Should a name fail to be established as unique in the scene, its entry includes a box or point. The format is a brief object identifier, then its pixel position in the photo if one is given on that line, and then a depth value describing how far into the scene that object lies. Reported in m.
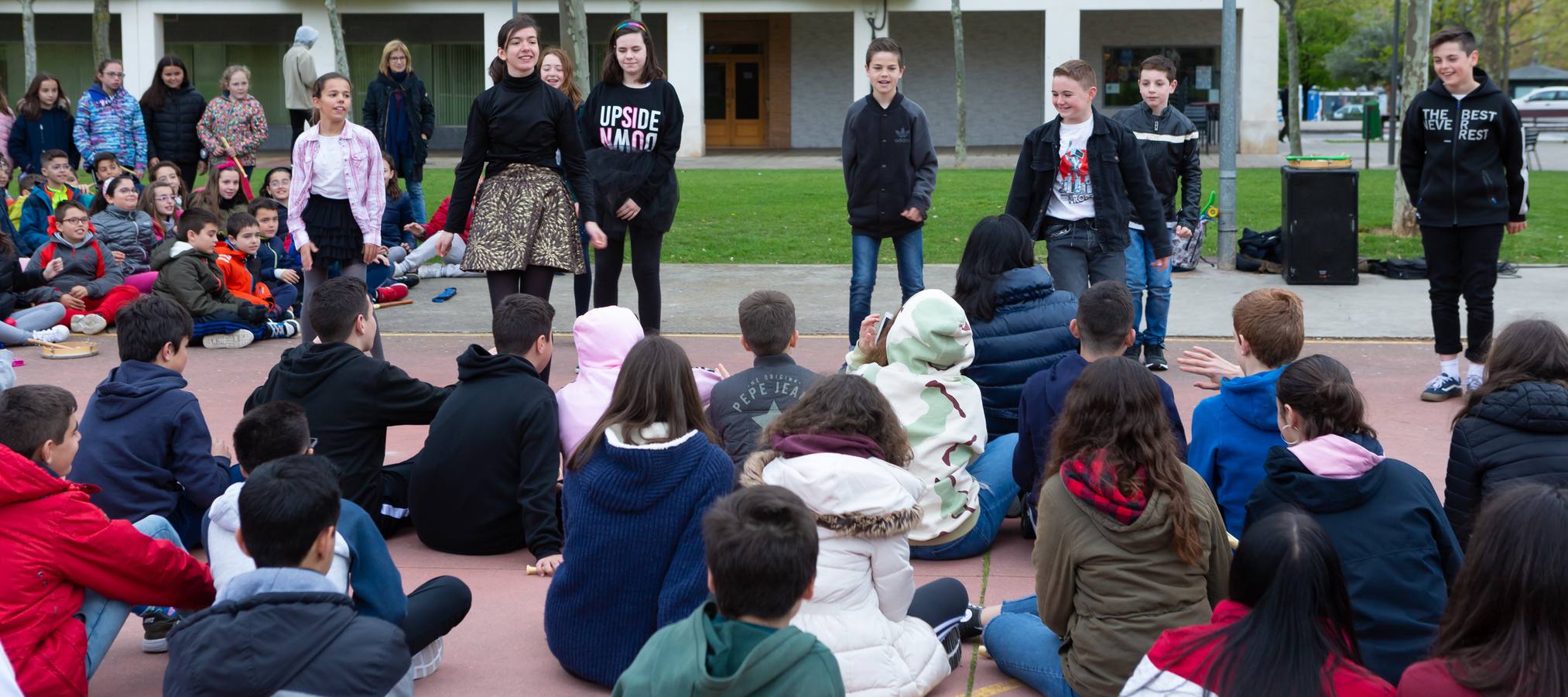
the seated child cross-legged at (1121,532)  3.59
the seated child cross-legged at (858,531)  3.67
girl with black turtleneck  7.61
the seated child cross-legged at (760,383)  5.01
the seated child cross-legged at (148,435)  4.64
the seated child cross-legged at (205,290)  9.26
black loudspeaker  11.20
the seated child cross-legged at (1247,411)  4.41
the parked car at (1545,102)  42.81
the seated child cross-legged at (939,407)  4.92
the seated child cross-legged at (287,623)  3.01
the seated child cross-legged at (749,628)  2.75
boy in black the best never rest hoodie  7.45
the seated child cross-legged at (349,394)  5.11
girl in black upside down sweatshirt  8.11
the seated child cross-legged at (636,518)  3.90
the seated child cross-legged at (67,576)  3.57
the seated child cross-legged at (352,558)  3.69
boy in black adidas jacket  8.31
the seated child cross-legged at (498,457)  4.87
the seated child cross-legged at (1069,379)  4.77
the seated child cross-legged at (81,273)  9.92
